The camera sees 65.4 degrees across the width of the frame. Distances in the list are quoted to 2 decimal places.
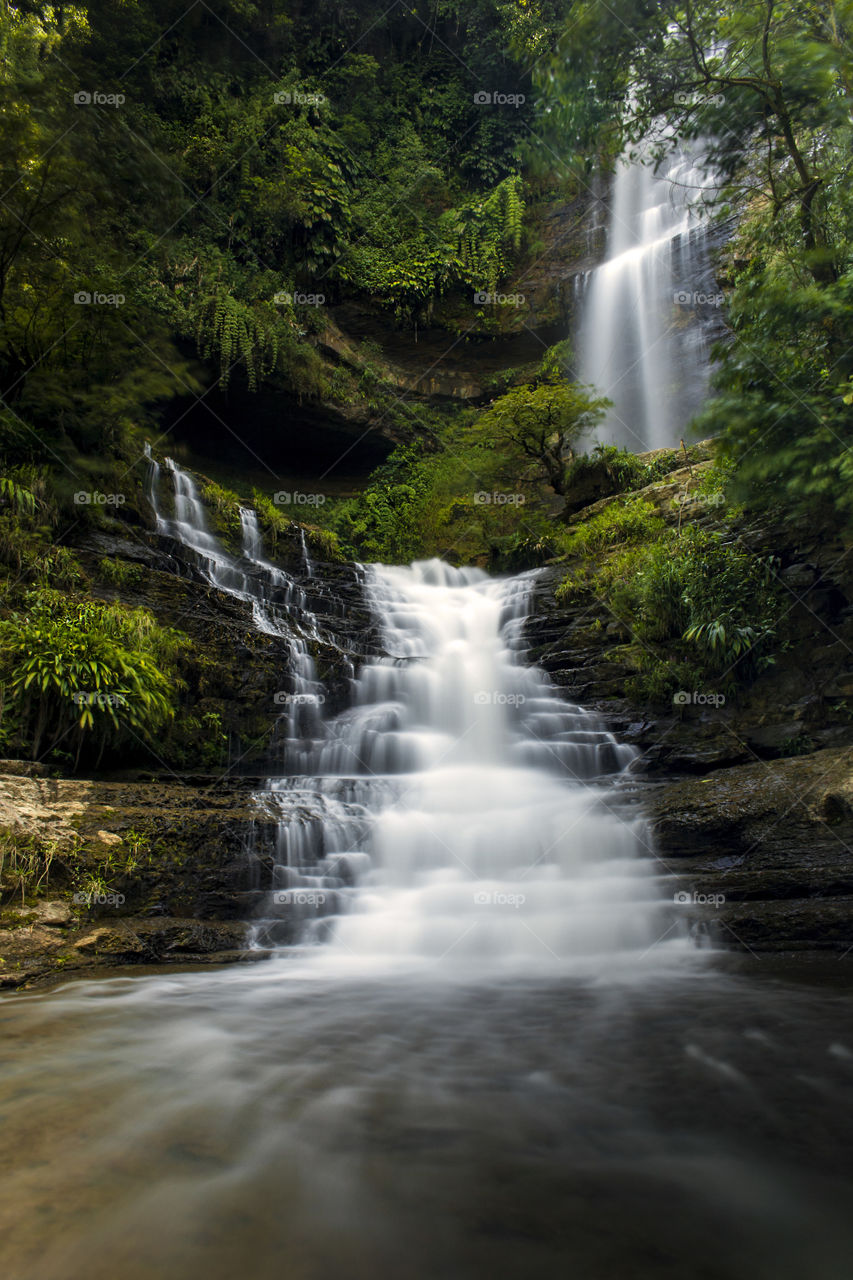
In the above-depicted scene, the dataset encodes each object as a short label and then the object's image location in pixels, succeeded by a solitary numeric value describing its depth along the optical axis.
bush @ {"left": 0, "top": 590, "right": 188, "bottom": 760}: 6.16
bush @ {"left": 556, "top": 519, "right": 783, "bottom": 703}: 8.15
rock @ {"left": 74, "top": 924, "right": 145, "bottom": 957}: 4.67
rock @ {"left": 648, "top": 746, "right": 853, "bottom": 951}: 4.97
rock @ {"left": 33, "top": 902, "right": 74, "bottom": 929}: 4.68
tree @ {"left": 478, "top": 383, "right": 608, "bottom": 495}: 14.00
